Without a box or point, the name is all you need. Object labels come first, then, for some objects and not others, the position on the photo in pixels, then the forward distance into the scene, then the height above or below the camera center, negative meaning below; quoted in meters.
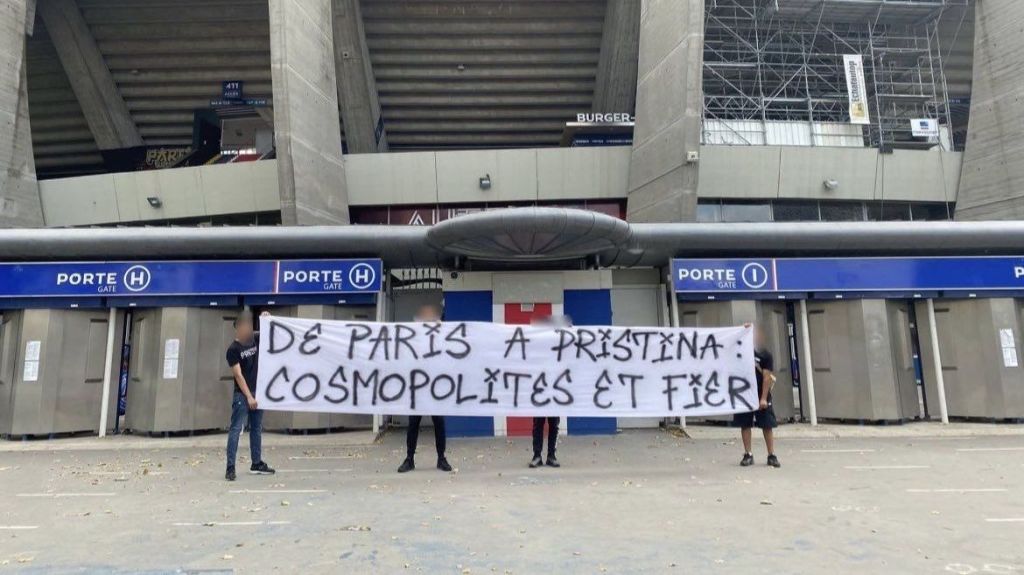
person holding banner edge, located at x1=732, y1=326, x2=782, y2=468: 7.82 -0.78
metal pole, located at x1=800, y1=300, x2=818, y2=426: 11.38 -0.12
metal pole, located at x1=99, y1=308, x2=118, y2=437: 10.94 +0.06
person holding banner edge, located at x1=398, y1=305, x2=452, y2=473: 7.57 -1.03
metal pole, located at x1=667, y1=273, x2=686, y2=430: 11.53 +1.11
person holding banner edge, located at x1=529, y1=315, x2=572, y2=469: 7.87 -1.08
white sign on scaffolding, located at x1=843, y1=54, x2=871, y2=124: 20.80 +10.00
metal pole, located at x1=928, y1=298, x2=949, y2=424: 11.39 -0.04
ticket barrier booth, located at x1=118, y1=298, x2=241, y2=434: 10.77 +0.03
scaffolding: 20.77 +11.29
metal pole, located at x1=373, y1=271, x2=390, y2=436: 11.02 +1.24
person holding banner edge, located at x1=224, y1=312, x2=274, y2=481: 7.26 -0.31
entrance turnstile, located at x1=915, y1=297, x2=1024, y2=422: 11.15 -0.01
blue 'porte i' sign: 11.47 +1.71
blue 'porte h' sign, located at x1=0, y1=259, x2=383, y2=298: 10.85 +1.80
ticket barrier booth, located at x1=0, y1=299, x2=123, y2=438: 10.57 +0.08
